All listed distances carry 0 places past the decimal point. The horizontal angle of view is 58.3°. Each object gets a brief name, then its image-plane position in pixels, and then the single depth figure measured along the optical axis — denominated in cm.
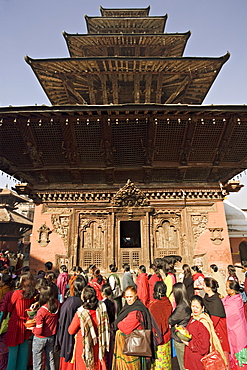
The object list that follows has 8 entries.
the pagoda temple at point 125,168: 1116
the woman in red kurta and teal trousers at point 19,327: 395
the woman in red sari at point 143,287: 670
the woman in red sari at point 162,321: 388
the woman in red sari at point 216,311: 384
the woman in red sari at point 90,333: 329
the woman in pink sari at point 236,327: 381
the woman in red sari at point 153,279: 668
